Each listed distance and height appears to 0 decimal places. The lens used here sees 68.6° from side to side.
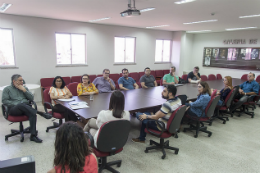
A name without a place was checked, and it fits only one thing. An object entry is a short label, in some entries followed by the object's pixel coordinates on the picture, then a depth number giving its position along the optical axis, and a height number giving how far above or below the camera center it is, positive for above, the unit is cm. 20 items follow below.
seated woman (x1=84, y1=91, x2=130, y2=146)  242 -64
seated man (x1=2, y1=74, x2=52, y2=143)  343 -76
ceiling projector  412 +107
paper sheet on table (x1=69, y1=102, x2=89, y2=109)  329 -78
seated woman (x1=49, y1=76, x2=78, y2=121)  357 -70
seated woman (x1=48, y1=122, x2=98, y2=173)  131 -61
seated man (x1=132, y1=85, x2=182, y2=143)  295 -70
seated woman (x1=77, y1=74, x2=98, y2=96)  429 -60
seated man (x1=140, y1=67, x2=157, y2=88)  592 -56
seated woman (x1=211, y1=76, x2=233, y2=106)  474 -65
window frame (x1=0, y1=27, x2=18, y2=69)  593 -19
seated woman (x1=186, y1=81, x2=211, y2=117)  374 -76
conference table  319 -78
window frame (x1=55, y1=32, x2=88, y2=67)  706 -15
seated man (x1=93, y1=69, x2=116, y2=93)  503 -57
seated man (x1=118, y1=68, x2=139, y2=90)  550 -61
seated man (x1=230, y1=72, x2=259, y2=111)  544 -74
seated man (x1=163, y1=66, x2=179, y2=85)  628 -51
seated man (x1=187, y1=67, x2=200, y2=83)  667 -46
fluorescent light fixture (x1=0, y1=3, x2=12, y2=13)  469 +136
